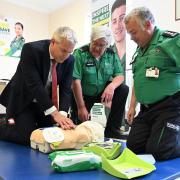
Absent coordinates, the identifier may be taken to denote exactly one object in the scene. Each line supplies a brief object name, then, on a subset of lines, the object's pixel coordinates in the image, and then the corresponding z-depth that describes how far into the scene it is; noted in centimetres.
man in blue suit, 165
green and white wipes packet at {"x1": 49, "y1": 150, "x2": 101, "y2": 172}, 118
